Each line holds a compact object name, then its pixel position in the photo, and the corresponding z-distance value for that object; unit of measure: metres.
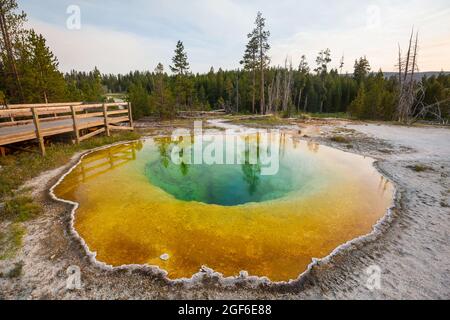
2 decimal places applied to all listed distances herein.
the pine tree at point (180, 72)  32.31
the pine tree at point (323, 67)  54.35
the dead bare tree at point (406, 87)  23.33
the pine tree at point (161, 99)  23.95
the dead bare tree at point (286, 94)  36.43
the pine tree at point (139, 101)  25.14
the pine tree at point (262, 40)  26.71
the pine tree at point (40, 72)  16.09
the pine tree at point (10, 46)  14.87
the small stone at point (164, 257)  3.92
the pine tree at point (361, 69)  52.28
